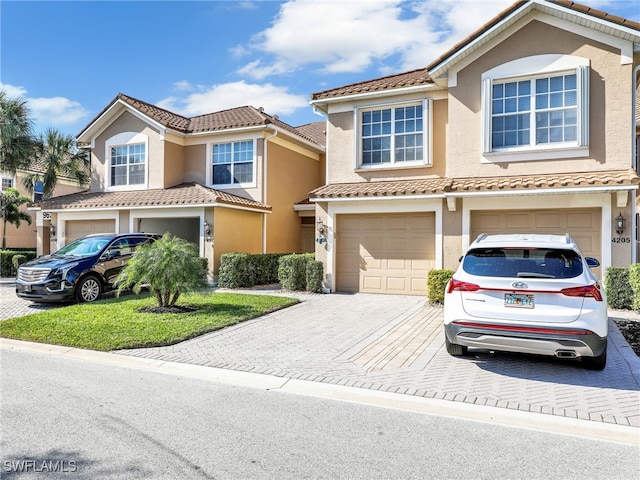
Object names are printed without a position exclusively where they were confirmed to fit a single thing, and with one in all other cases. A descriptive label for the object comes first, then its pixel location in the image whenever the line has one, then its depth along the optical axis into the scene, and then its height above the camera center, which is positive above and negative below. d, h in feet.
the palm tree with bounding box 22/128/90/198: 75.72 +14.21
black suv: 37.29 -2.41
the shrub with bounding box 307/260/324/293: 45.65 -3.21
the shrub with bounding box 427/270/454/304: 36.78 -3.12
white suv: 18.12 -2.32
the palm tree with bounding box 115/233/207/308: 32.81 -1.98
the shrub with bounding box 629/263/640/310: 31.13 -2.42
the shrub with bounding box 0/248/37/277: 64.08 -3.07
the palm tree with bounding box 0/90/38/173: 64.08 +15.74
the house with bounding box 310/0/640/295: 37.47 +9.27
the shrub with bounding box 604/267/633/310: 33.96 -3.09
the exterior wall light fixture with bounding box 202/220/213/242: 53.52 +1.54
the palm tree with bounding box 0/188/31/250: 77.36 +6.11
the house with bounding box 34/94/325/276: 58.18 +9.58
